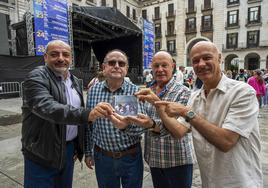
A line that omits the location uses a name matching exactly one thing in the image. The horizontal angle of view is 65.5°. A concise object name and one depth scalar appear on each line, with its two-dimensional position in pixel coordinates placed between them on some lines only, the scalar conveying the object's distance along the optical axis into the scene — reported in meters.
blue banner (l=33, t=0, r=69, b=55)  10.66
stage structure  12.77
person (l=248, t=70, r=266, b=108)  7.69
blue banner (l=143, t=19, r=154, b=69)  17.69
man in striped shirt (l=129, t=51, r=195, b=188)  1.84
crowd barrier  10.70
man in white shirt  1.32
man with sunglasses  1.90
